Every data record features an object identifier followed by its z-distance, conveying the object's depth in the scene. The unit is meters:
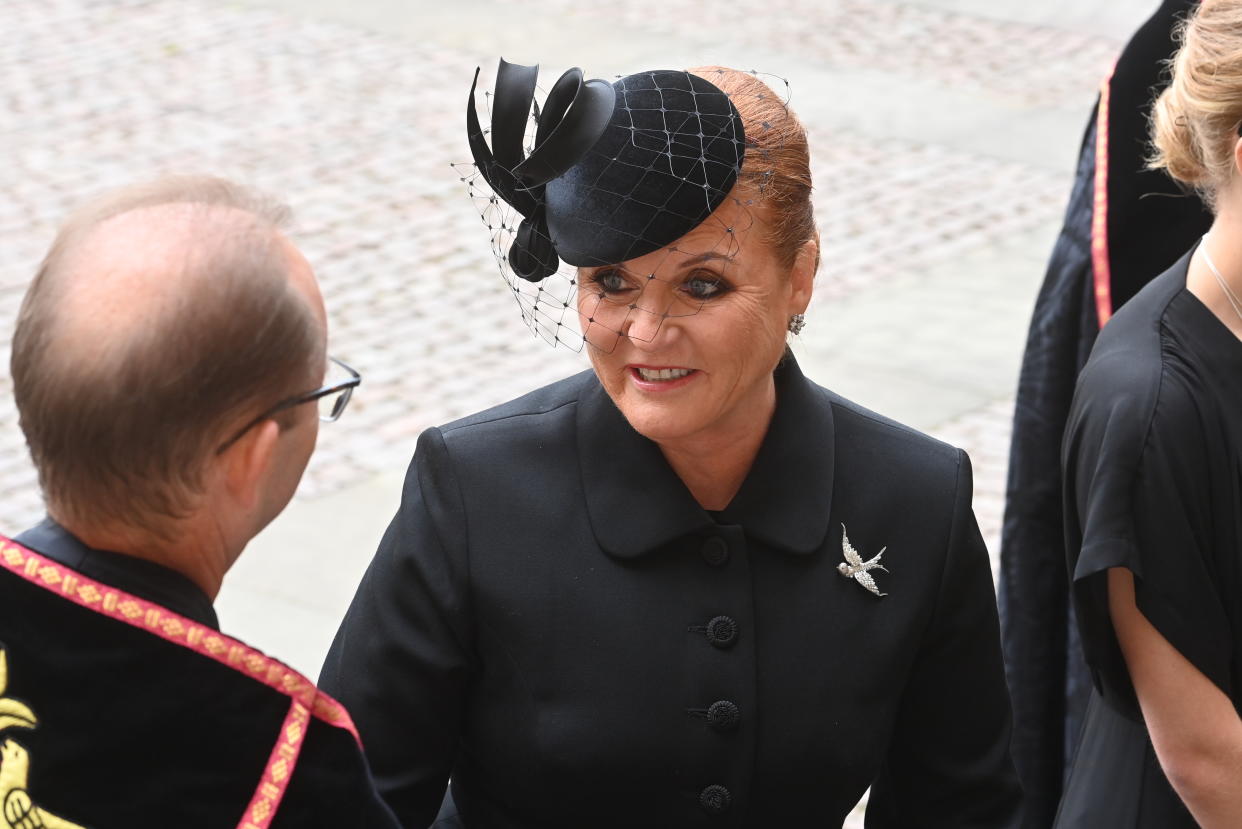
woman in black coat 4.75
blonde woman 5.20
